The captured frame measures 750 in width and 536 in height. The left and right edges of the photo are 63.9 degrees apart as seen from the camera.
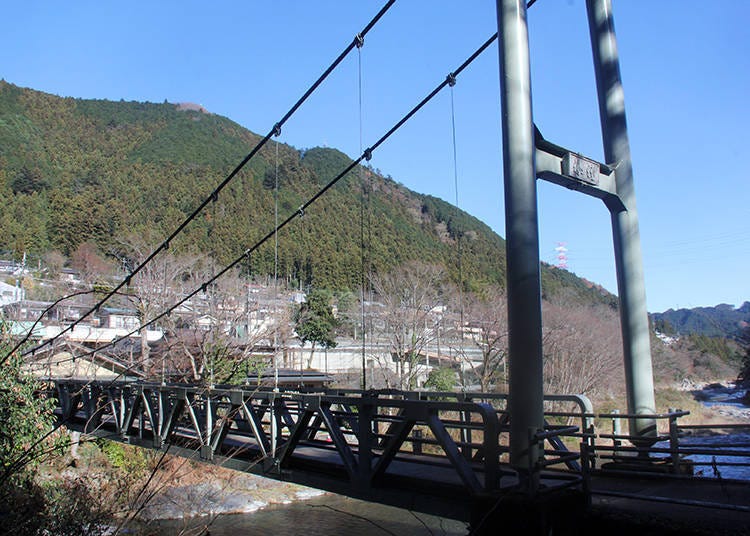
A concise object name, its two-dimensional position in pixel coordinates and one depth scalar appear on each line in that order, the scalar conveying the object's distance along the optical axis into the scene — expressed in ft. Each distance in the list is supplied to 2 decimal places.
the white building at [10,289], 89.08
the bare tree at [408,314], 82.23
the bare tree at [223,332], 60.23
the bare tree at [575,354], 81.20
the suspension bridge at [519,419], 13.32
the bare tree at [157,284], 70.54
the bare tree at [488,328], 73.05
